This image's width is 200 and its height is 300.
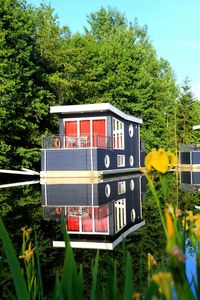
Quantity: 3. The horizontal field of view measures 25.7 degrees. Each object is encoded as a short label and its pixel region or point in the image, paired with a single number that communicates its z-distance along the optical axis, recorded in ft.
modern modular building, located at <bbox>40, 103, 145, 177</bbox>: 52.54
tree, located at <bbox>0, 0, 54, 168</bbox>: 67.21
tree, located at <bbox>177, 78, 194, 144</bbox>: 125.42
